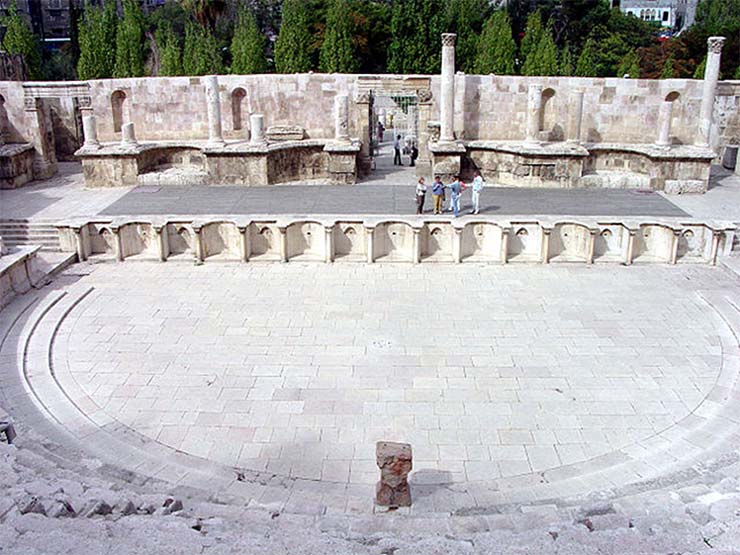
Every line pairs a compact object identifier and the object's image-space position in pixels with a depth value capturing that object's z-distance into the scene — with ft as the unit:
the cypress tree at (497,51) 124.88
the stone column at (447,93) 70.85
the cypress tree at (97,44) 113.39
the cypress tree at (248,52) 122.52
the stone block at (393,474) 23.25
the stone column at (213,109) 72.84
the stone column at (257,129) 71.56
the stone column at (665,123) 71.10
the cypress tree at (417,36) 139.95
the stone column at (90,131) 72.18
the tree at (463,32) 141.08
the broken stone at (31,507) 18.48
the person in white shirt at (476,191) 58.13
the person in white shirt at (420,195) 58.08
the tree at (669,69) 121.70
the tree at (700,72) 102.88
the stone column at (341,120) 73.87
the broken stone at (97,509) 19.09
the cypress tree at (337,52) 130.41
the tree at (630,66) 126.16
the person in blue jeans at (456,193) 56.50
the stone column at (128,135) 73.36
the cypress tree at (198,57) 120.37
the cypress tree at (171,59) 115.65
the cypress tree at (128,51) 117.19
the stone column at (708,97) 71.56
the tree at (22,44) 117.19
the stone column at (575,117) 73.24
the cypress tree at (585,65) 129.59
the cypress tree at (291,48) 128.06
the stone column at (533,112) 70.64
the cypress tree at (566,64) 133.18
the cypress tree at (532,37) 135.85
